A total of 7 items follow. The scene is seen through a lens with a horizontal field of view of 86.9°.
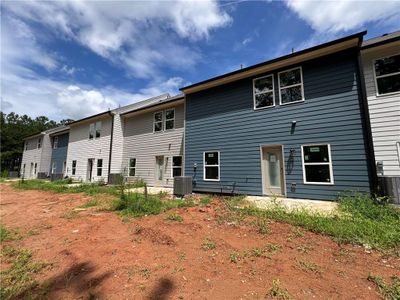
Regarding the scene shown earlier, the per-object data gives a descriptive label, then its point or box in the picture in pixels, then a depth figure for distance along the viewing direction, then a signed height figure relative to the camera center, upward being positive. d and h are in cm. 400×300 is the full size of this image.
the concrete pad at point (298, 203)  655 -103
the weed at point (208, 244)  427 -146
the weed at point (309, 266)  331 -150
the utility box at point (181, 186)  971 -56
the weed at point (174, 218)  612 -129
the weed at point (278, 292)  270 -155
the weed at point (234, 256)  371 -149
